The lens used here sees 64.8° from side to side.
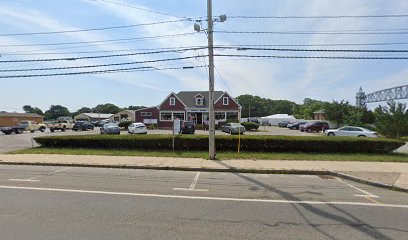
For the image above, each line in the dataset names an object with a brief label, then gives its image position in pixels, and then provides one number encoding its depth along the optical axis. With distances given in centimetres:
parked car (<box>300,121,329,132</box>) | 4691
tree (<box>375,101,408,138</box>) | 3189
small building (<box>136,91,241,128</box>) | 5322
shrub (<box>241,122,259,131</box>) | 4656
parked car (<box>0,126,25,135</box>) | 4281
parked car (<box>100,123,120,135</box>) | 3800
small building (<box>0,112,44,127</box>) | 7138
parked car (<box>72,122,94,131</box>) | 5112
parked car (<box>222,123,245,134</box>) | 3825
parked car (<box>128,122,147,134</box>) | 3888
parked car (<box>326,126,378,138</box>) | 2717
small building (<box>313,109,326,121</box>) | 8157
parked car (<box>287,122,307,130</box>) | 5678
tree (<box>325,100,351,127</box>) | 5325
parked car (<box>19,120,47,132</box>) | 4834
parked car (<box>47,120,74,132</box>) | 5068
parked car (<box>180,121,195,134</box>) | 3666
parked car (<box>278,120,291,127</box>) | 6934
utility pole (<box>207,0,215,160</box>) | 1577
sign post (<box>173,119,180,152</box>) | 1852
